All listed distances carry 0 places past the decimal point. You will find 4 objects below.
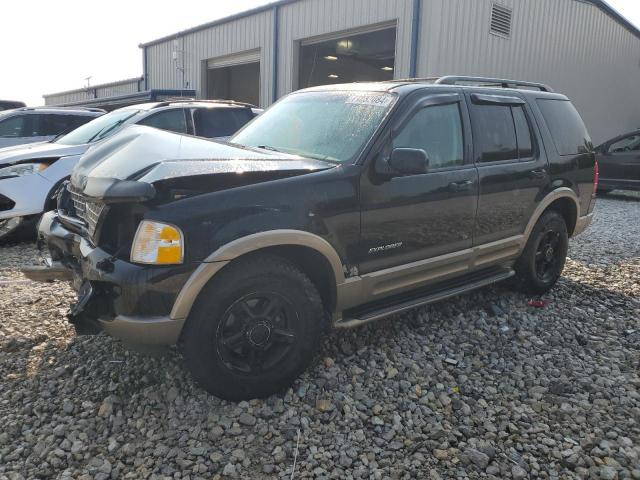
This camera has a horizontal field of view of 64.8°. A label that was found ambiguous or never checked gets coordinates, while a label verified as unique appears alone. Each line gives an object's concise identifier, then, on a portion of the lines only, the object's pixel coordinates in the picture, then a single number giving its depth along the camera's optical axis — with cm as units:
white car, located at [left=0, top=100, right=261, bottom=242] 566
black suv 252
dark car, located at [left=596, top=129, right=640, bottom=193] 1127
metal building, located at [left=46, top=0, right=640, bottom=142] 1107
